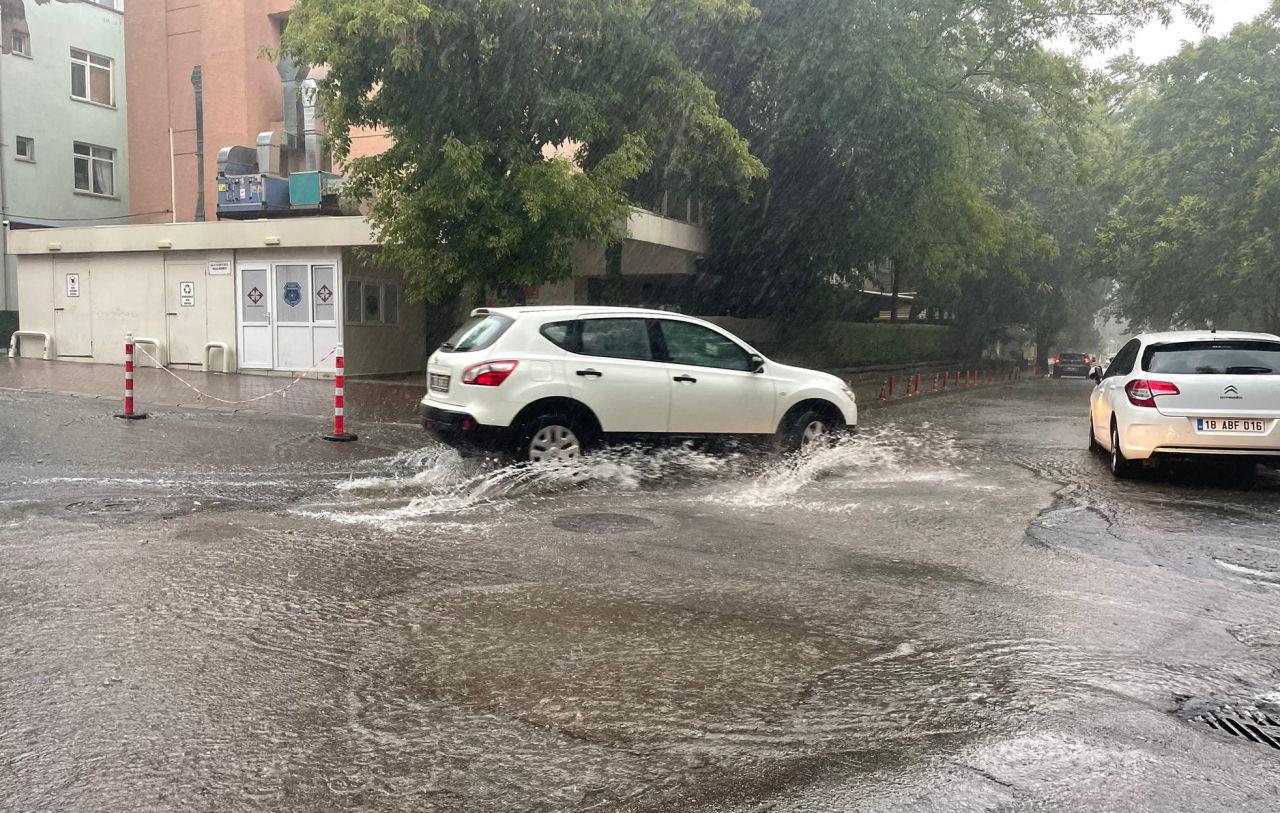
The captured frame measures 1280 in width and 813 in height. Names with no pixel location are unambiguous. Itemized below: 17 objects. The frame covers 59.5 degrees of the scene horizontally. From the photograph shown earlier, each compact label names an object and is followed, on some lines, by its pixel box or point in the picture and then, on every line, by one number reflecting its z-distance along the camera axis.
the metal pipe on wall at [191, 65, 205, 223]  31.59
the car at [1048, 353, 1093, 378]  53.34
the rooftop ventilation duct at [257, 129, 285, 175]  31.19
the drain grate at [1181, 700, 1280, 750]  4.03
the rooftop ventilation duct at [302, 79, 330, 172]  30.69
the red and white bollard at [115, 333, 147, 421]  13.80
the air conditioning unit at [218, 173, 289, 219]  25.81
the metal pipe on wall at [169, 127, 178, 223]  35.44
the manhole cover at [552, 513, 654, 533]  7.76
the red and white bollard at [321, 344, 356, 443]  12.54
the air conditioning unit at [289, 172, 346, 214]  25.19
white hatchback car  10.14
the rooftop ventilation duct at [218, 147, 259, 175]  30.55
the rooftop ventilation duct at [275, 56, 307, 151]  31.84
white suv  9.78
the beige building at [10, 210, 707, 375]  22.30
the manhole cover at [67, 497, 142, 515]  7.99
